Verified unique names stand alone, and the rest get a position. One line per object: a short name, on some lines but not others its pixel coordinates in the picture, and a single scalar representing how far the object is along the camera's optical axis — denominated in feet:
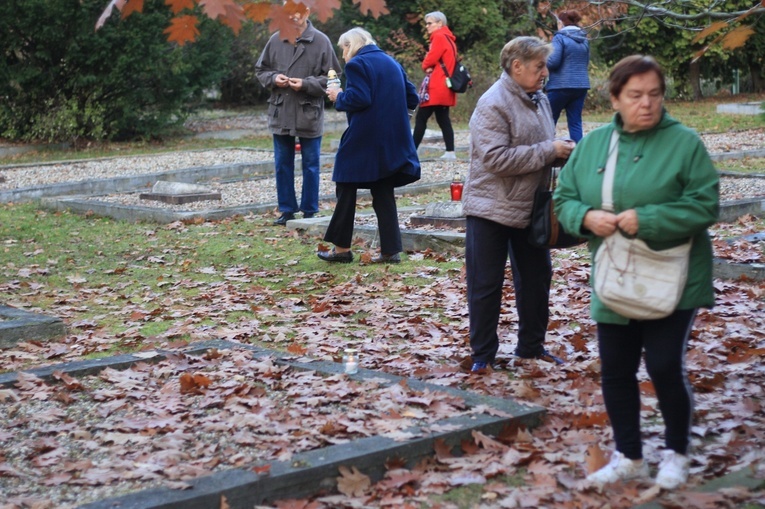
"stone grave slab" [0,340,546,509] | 12.97
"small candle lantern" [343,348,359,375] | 18.42
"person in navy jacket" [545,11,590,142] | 42.39
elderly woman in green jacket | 13.04
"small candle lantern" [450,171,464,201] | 34.73
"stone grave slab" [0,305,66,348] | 22.34
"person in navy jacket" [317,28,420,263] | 28.19
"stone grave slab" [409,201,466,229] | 33.99
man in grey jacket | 36.60
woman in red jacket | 50.85
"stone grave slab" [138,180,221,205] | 45.14
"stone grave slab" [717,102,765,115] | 80.48
